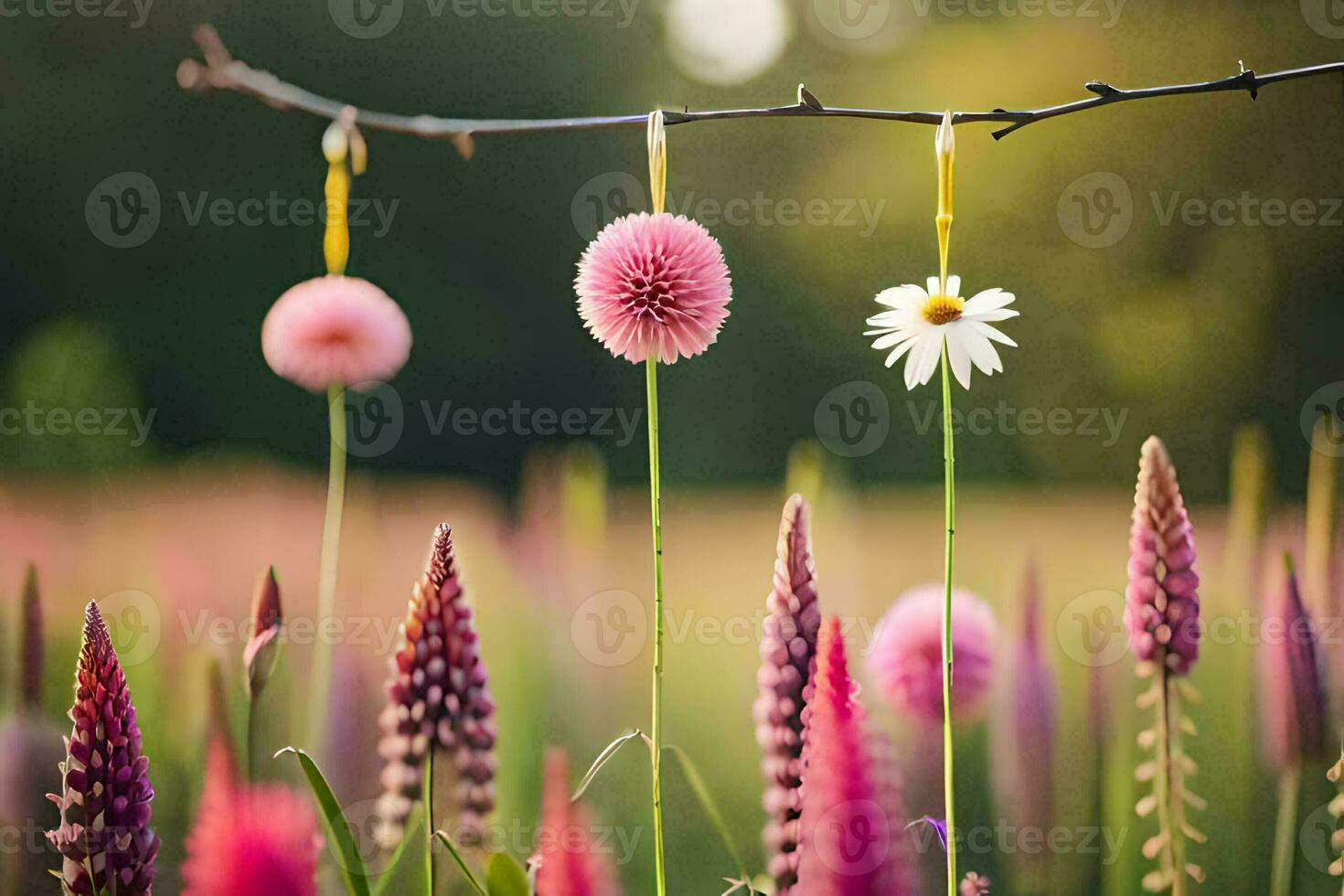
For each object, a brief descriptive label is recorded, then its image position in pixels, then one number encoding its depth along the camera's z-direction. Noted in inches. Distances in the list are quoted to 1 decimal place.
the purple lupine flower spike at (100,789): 53.5
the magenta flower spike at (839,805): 54.0
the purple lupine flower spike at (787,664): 54.5
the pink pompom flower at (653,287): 54.0
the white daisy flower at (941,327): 54.1
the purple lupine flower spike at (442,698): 54.5
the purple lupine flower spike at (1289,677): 56.0
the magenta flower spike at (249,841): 55.4
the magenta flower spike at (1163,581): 54.9
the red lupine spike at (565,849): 55.4
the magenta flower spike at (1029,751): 55.9
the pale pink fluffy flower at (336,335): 56.4
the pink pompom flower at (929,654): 55.8
